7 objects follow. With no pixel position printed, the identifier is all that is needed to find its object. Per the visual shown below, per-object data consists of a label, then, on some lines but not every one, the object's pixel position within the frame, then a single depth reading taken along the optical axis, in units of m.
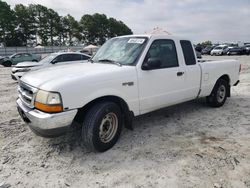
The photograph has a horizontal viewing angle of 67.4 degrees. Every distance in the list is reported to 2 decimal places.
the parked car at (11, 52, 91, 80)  8.11
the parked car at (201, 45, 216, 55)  34.83
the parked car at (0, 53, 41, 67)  17.25
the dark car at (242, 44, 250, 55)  28.42
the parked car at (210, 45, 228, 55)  30.45
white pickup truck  2.51
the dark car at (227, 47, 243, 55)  28.81
